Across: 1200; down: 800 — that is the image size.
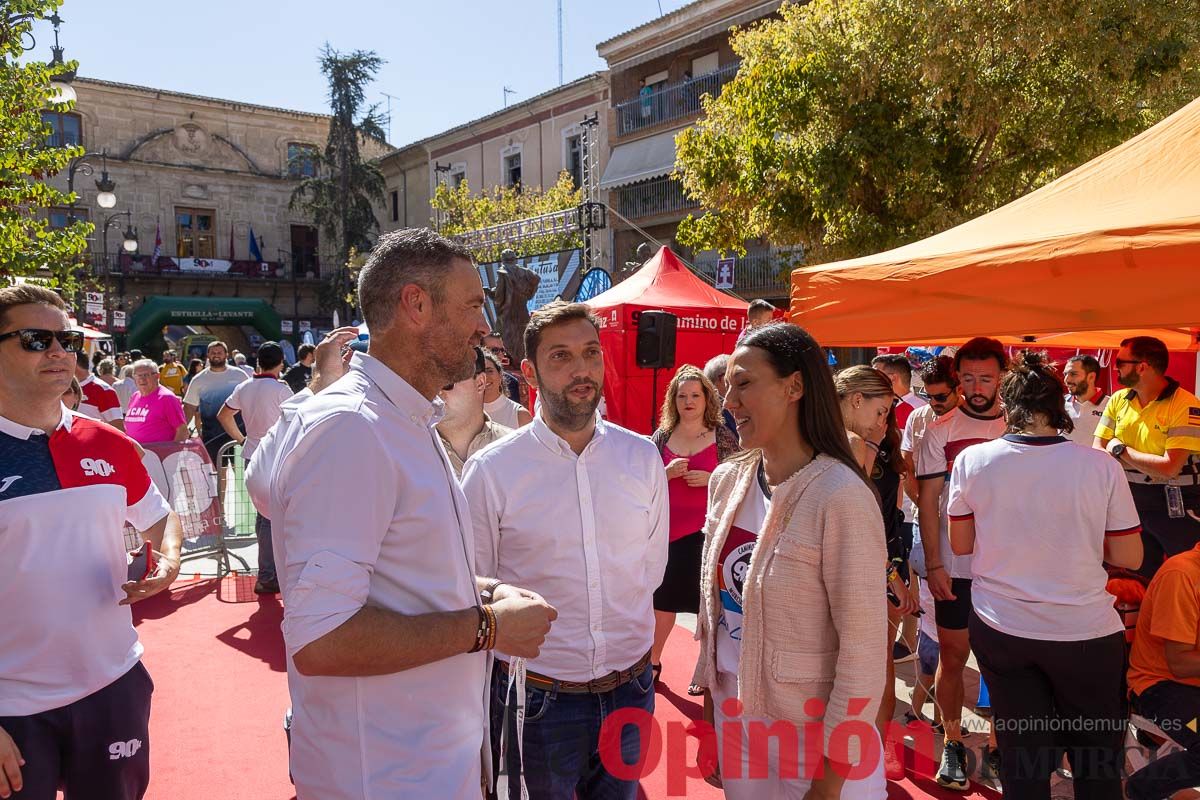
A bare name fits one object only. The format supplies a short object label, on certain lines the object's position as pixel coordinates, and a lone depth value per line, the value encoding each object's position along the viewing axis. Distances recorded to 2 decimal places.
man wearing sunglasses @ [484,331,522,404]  7.67
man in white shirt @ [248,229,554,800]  1.54
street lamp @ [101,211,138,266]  34.11
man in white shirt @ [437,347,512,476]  4.34
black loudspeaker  7.86
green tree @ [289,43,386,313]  37.19
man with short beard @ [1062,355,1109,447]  7.88
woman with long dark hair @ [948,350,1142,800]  3.00
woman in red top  5.00
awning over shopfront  23.73
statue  13.07
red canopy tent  10.05
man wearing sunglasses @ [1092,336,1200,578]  5.26
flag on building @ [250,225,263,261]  39.43
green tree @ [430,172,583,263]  23.53
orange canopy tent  2.64
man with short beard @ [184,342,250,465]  10.70
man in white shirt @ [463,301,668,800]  2.58
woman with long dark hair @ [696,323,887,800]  2.12
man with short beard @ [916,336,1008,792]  3.98
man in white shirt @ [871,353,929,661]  5.24
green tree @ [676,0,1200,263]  8.62
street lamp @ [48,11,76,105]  7.94
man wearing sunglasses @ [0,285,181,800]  2.36
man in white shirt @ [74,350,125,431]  7.46
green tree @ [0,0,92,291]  7.29
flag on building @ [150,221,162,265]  35.82
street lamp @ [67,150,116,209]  18.07
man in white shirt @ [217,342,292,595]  7.07
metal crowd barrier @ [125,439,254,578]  7.44
